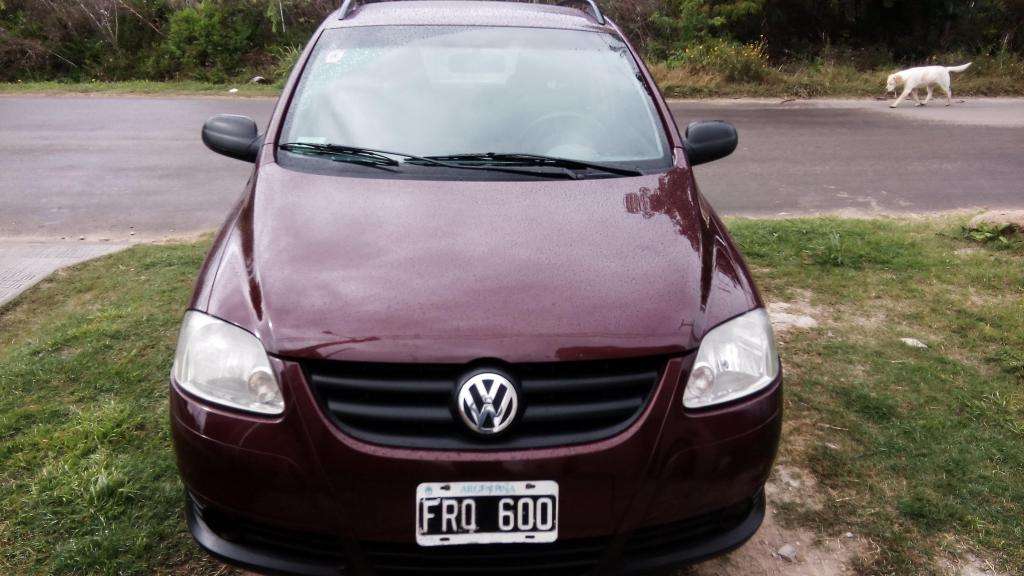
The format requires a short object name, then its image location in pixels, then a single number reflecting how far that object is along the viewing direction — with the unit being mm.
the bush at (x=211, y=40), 18062
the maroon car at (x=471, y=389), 1880
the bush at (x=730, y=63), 14906
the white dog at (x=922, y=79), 13328
